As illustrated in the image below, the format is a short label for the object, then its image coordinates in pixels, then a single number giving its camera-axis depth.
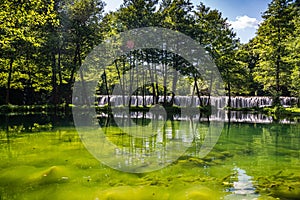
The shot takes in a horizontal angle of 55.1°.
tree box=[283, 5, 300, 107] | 21.18
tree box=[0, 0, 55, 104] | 9.63
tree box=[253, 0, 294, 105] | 23.92
